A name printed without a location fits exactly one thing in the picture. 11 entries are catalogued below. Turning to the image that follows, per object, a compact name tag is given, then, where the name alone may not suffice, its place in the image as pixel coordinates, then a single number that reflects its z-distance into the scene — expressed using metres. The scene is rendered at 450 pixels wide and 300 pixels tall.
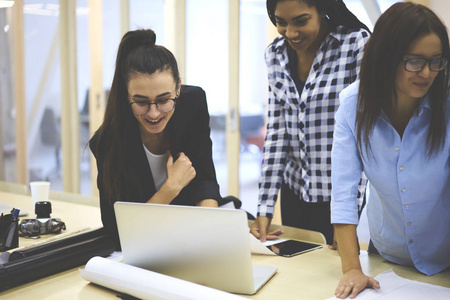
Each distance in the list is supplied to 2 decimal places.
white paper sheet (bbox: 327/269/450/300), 1.17
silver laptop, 1.15
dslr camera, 1.82
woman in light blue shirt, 1.16
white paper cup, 2.30
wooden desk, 1.25
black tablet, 1.57
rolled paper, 1.07
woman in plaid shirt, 1.72
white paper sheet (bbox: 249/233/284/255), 1.52
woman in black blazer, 1.61
